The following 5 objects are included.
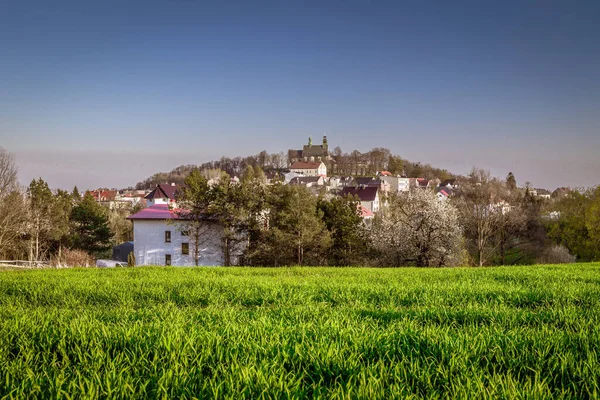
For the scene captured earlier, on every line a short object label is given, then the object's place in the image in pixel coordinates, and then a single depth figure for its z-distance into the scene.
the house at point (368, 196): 102.88
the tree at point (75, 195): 73.70
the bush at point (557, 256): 49.97
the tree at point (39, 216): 52.04
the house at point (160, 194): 78.69
